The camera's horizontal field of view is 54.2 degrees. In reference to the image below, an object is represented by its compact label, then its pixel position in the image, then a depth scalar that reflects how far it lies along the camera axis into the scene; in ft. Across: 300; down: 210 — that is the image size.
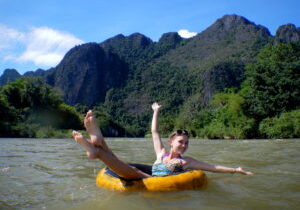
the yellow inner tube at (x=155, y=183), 12.25
